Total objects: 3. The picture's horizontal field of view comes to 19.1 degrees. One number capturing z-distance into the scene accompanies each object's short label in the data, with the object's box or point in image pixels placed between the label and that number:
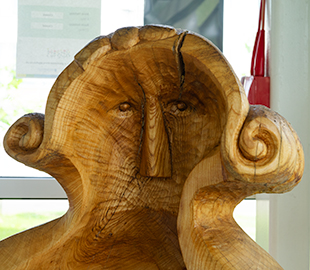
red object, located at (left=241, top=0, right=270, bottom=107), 2.61
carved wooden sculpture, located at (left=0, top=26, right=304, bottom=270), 1.78
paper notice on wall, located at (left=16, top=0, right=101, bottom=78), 3.18
